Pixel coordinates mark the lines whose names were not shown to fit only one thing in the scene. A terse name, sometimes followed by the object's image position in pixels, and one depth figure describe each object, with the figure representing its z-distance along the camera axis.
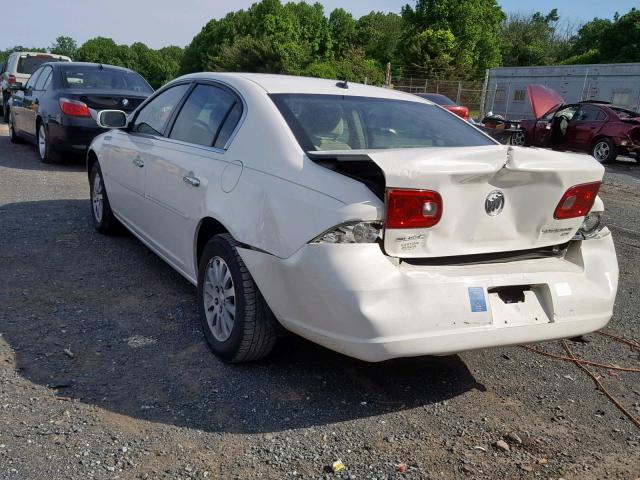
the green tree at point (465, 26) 55.44
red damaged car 14.19
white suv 17.11
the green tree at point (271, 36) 66.81
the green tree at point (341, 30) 84.94
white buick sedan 2.76
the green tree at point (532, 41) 62.97
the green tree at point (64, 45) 137.48
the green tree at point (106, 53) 104.44
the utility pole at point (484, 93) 32.69
